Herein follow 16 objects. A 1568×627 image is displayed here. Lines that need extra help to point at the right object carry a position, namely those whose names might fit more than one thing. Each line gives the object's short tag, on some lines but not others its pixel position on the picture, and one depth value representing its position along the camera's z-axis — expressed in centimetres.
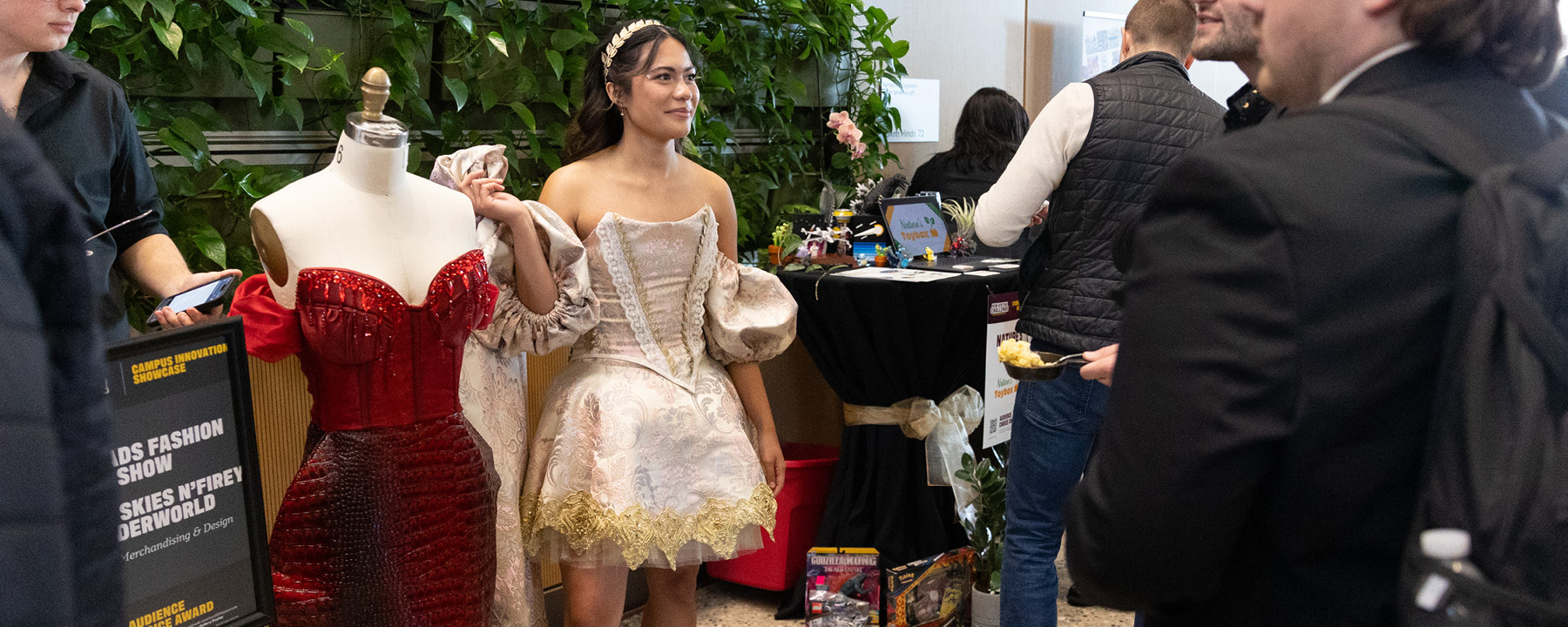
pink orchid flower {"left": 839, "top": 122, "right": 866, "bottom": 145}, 397
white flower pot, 296
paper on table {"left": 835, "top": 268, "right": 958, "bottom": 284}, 296
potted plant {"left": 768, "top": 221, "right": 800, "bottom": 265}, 337
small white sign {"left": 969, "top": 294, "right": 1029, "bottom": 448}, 296
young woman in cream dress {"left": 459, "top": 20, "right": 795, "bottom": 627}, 217
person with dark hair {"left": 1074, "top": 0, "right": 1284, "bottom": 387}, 112
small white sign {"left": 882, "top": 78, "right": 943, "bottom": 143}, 461
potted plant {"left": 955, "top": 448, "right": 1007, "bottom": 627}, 294
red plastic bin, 317
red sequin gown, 162
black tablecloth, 296
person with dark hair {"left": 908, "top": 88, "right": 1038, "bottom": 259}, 404
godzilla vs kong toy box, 294
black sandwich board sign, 140
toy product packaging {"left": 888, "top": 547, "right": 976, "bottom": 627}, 288
